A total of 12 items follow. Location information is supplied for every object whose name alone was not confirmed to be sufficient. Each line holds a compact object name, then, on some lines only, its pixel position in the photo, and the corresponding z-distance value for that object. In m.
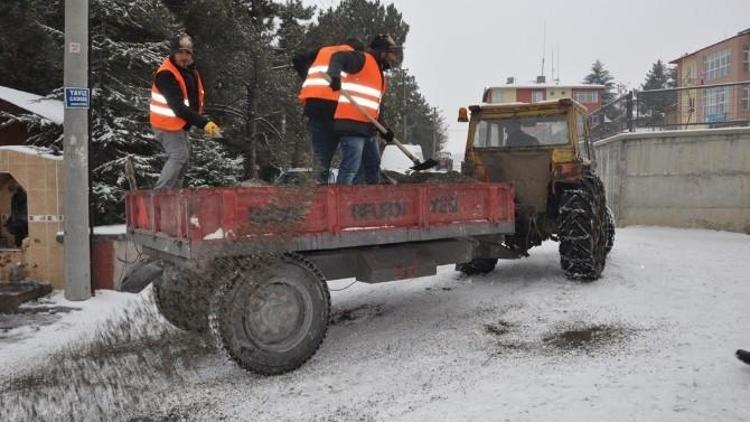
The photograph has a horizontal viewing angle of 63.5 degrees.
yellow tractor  6.85
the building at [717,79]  13.29
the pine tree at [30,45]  11.27
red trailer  4.06
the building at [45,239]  7.64
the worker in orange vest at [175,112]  5.41
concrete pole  7.31
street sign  7.30
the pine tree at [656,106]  13.32
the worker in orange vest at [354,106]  5.52
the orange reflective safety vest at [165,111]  5.52
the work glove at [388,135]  6.06
